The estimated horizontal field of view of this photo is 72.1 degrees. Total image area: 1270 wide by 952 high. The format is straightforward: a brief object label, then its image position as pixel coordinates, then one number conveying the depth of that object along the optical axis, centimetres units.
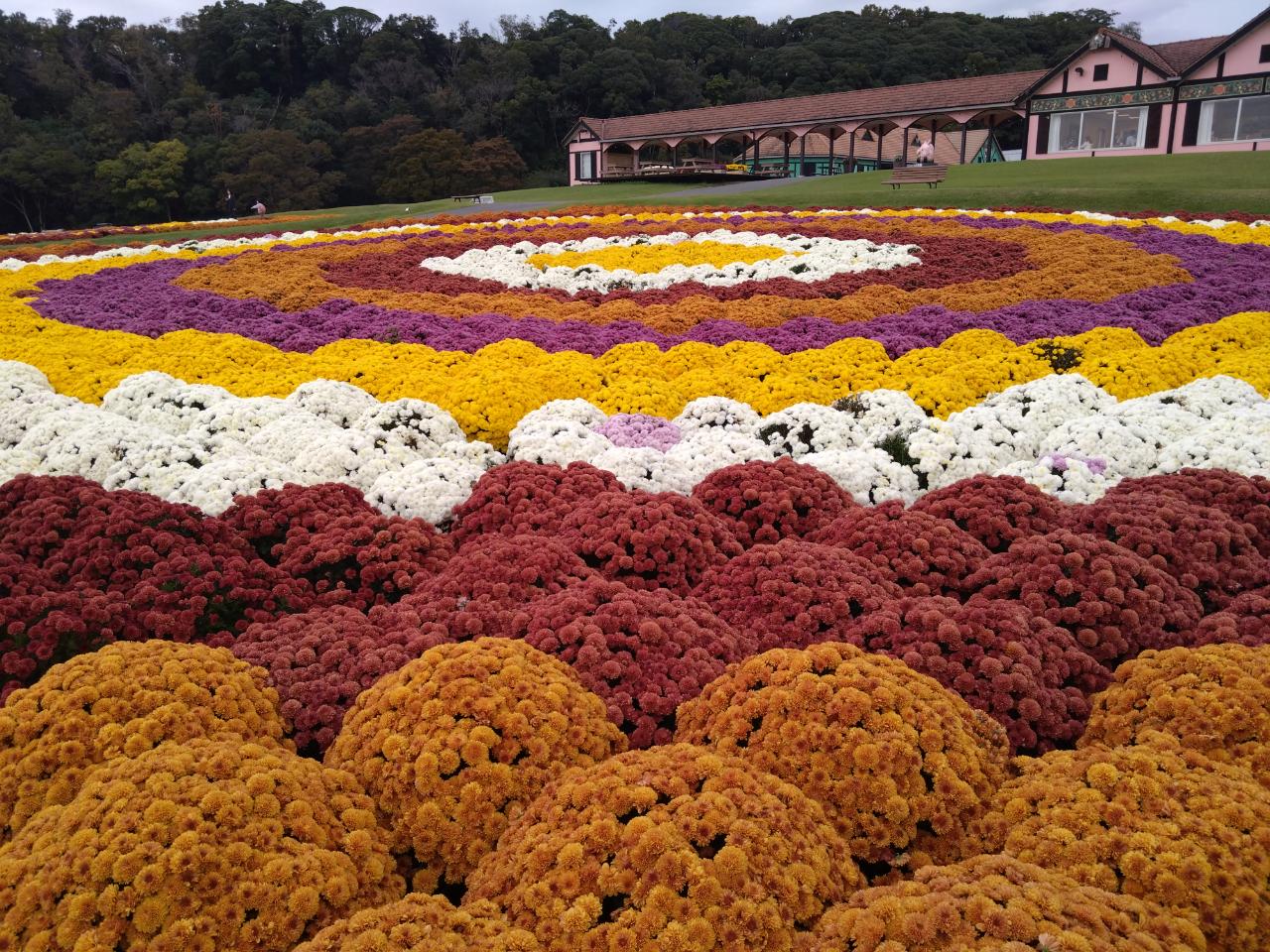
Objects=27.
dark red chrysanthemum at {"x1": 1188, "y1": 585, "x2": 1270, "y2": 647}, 402
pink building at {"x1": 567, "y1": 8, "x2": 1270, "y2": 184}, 3719
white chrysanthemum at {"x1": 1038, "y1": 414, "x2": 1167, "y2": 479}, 640
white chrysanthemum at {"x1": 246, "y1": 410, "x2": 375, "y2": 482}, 673
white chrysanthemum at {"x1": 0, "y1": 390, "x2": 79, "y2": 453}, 748
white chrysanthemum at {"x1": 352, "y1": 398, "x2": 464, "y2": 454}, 722
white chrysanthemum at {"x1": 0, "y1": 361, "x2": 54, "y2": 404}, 823
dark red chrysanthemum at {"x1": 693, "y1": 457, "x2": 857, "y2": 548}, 567
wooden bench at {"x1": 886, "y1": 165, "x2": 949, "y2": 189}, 2955
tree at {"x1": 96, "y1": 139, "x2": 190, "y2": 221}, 5078
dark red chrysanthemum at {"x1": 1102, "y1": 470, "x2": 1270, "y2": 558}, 516
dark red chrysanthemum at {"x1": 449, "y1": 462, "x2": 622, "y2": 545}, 564
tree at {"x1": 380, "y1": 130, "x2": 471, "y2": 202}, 5647
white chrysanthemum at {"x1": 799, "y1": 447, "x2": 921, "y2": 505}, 633
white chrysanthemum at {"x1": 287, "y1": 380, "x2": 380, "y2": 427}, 793
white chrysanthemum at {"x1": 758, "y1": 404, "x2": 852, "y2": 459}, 717
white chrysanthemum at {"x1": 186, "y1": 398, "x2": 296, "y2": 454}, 727
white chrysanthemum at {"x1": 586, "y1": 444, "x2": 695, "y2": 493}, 635
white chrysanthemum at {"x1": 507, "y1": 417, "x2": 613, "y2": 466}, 682
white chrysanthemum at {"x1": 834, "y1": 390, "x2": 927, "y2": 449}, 720
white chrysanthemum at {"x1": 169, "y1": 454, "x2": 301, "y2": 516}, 592
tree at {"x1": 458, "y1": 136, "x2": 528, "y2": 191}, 5706
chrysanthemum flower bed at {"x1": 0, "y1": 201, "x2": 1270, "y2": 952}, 258
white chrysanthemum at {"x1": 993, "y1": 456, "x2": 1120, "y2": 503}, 601
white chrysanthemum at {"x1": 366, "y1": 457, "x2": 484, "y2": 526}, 613
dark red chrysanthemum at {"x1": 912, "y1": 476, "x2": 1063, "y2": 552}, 520
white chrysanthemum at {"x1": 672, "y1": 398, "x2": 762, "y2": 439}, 754
